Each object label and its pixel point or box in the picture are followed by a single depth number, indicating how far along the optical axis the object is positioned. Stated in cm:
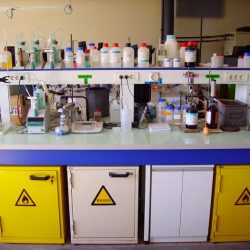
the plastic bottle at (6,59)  232
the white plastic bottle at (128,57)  232
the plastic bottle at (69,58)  243
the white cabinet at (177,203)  204
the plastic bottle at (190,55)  229
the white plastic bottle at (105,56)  240
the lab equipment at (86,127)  224
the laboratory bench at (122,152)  197
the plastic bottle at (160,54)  242
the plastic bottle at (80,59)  237
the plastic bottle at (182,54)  242
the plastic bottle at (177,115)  252
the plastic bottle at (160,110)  259
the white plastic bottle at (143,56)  234
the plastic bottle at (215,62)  238
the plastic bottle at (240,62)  243
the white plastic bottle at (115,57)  233
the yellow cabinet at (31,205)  203
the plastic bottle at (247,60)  238
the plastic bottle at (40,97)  226
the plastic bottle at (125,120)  234
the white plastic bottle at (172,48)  242
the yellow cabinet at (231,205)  206
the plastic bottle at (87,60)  237
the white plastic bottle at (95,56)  254
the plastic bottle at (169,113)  252
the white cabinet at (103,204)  204
